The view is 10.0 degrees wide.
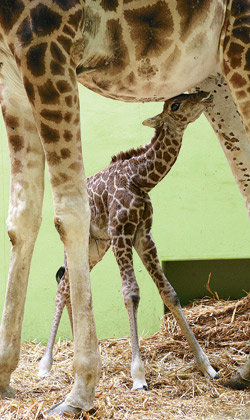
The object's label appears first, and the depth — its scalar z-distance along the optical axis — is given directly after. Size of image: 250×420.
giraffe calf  8.38
